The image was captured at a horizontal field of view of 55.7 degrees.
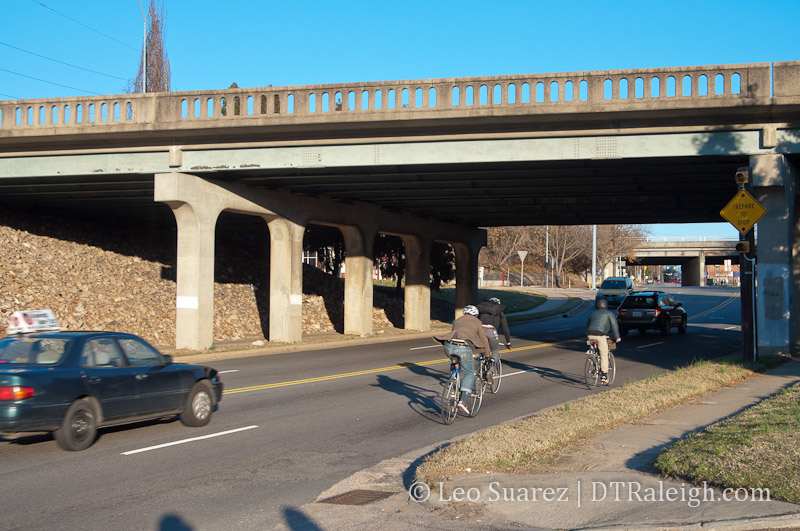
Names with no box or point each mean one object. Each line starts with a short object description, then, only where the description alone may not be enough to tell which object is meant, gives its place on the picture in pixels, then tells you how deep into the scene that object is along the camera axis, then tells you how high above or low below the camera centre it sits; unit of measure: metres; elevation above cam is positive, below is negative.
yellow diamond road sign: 18.06 +1.57
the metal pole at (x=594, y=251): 71.62 +2.43
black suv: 29.72 -1.41
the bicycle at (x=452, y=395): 11.24 -1.77
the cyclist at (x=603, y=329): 15.28 -1.06
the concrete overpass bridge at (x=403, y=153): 20.12 +3.61
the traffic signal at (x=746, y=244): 18.09 +0.80
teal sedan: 8.91 -1.40
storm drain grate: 7.15 -2.13
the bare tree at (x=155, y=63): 49.44 +14.09
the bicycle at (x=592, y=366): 15.39 -1.82
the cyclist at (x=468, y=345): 11.23 -1.01
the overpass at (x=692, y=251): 95.12 +3.31
